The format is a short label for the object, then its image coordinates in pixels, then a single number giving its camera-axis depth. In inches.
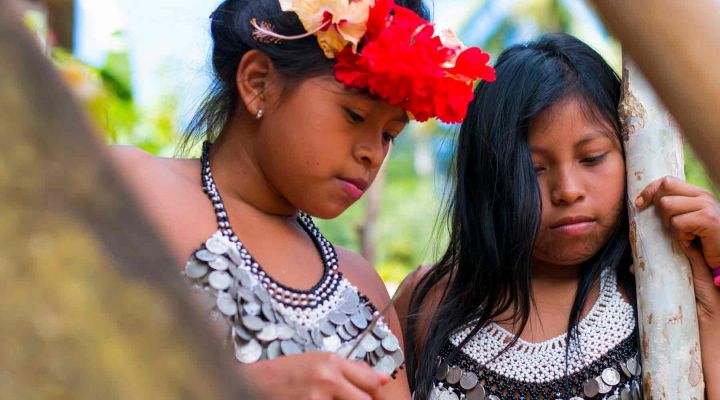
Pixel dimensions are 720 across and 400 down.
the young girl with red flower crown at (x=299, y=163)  42.9
